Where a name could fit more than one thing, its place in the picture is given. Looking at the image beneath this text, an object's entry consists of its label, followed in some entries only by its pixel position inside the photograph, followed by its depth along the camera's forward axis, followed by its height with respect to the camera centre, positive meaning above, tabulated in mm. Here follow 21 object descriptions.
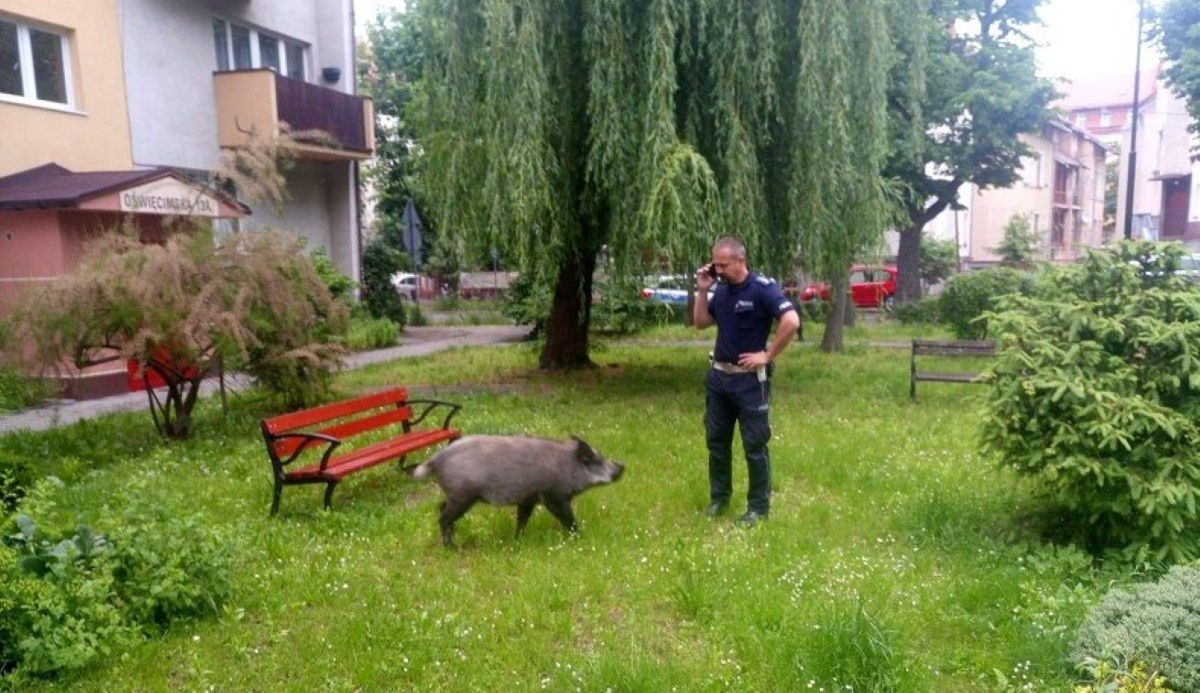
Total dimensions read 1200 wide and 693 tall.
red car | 29859 -1617
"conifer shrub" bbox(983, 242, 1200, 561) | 5145 -1004
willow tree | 10203 +1420
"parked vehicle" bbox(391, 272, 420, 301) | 36275 -1483
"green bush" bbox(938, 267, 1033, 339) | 17033 -1101
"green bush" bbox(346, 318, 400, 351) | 18630 -1796
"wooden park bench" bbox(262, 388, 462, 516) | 6508 -1518
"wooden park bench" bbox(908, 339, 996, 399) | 11750 -1475
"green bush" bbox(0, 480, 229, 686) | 4066 -1663
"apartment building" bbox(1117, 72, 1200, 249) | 42281 +3292
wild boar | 5805 -1512
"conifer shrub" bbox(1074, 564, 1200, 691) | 3723 -1765
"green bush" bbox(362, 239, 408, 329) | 23109 -923
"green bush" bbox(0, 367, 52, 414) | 8664 -1355
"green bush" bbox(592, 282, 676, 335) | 20688 -1705
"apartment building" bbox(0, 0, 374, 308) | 12094 +2543
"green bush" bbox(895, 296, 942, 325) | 22498 -1885
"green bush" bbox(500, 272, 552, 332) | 18828 -1326
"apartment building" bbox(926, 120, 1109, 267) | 46719 +1992
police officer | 6266 -810
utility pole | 25755 +2131
